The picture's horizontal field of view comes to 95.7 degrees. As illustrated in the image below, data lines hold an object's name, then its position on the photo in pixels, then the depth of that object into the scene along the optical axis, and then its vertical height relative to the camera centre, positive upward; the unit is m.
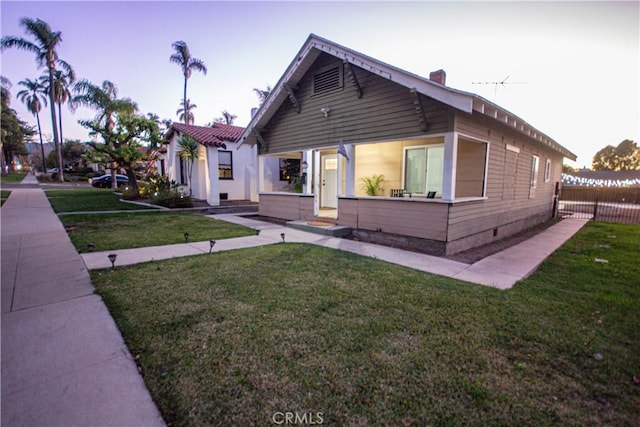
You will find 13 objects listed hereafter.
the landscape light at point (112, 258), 4.31 -1.17
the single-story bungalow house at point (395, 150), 6.11 +0.96
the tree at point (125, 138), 14.99 +2.21
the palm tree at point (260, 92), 29.30 +8.92
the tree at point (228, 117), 42.22 +9.33
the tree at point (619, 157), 41.41 +4.05
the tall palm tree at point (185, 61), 28.08 +11.85
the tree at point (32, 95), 35.81 +10.91
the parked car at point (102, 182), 27.91 -0.29
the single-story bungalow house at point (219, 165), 13.86 +0.82
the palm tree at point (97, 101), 21.81 +5.95
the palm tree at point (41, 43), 23.62 +11.37
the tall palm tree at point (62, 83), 28.09 +9.56
